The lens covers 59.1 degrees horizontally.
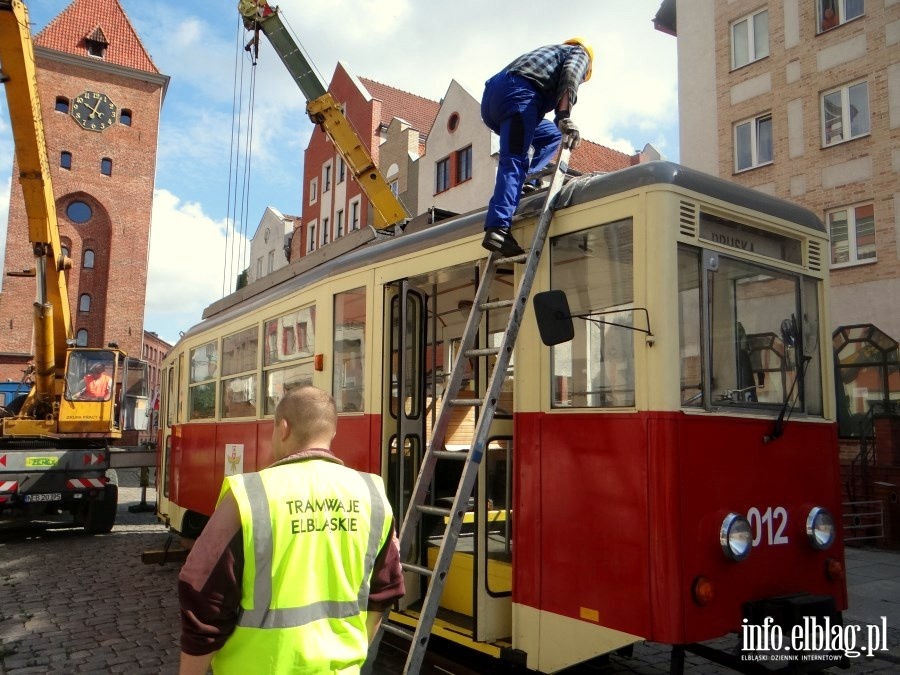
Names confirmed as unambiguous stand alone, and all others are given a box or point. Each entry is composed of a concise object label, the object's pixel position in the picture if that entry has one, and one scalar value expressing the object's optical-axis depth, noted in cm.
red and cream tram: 364
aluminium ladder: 370
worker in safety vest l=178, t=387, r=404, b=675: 212
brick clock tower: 4384
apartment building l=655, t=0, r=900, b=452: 1480
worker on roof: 461
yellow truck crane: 1151
